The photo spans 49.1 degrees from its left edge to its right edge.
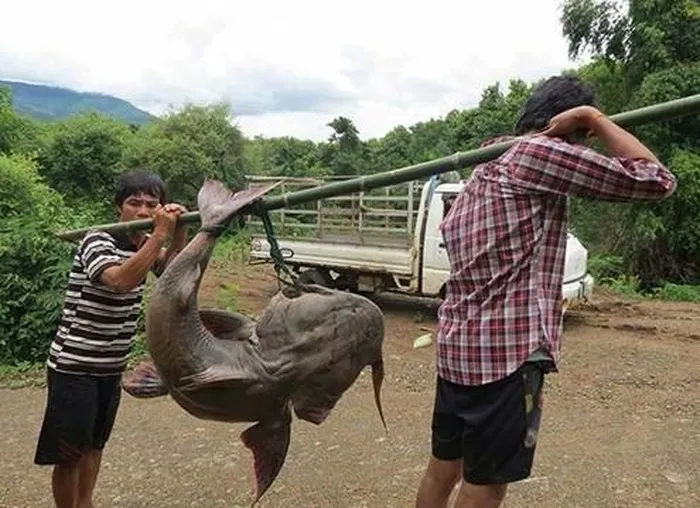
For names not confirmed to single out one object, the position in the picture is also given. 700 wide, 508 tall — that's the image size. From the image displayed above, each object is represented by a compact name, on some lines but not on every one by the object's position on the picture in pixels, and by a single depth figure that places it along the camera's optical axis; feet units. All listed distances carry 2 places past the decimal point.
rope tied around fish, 7.55
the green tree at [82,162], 79.61
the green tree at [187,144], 76.27
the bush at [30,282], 25.67
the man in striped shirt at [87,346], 10.07
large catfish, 6.97
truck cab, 31.35
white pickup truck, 31.76
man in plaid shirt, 7.13
